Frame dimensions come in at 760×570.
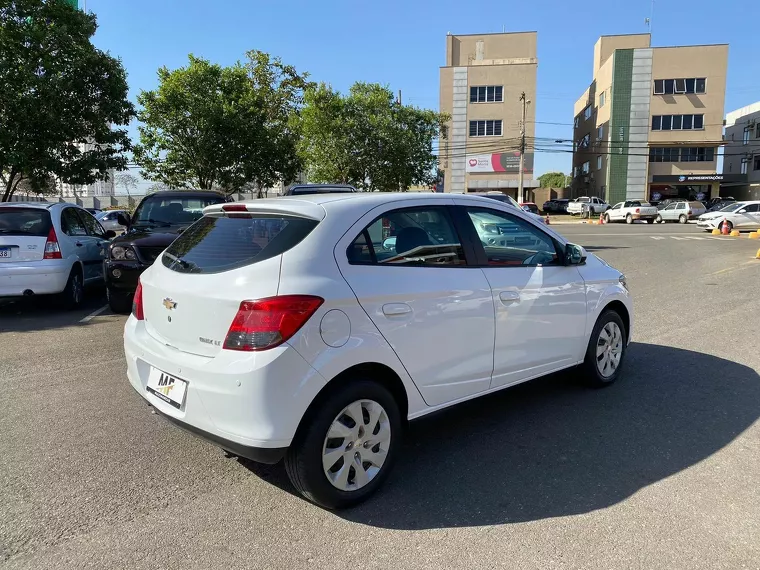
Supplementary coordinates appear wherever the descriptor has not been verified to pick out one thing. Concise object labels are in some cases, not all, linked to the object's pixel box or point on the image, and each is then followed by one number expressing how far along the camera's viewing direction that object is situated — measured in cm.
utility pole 4541
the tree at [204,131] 2039
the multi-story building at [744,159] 5506
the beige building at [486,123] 5050
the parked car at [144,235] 766
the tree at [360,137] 2738
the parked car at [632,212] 3759
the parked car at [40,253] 766
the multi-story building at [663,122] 5000
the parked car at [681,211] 3694
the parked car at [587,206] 4835
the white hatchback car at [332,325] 287
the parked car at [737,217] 2766
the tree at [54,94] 1259
